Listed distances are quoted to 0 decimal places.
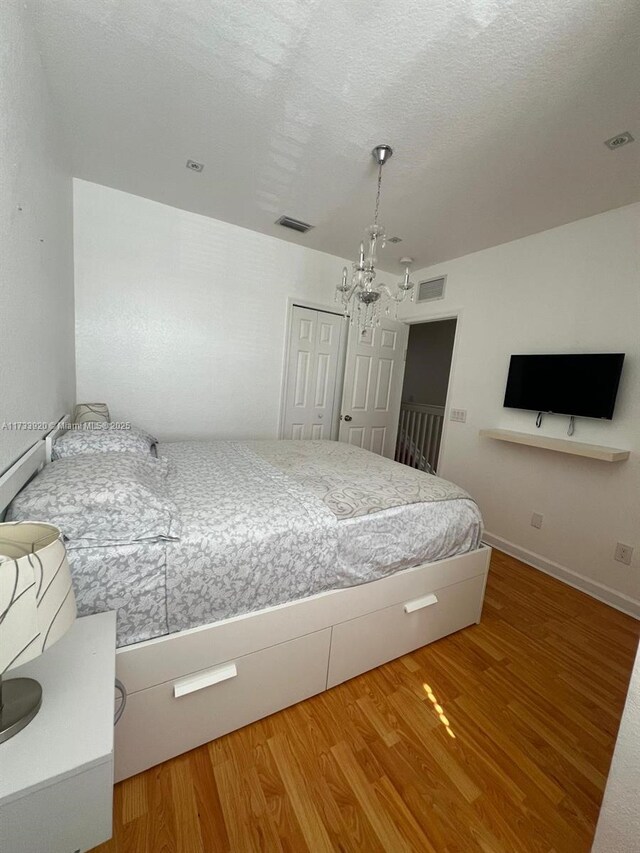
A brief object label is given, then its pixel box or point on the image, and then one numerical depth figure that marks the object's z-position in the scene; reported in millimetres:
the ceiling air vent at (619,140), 1665
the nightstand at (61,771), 595
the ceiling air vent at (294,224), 2814
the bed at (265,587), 1099
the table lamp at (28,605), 580
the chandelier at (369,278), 1873
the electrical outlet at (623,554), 2229
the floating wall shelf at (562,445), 2176
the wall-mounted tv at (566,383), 2266
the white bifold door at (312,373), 3516
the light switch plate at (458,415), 3324
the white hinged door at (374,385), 3738
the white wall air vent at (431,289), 3535
